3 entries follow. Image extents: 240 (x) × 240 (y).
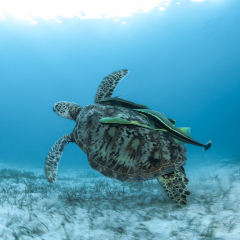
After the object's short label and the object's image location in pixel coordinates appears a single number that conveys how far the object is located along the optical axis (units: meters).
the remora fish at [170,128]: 2.46
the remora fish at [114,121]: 2.38
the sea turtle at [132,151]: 2.61
